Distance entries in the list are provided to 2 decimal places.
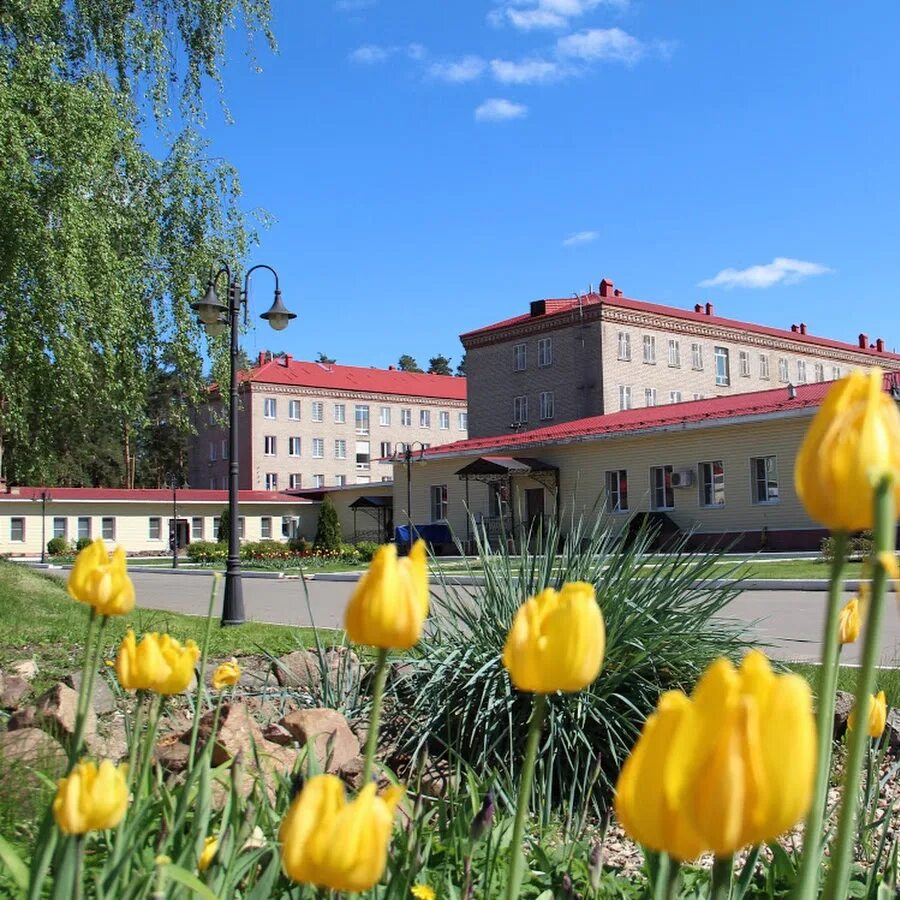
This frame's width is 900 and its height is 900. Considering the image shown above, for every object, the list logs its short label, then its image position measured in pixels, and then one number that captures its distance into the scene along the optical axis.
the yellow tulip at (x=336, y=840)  0.91
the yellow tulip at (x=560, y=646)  1.09
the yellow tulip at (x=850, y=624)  2.14
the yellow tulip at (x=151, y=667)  1.64
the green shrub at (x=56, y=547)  48.00
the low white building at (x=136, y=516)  49.44
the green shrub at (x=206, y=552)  41.97
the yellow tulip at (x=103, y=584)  1.52
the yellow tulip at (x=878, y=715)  2.30
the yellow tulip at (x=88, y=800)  1.20
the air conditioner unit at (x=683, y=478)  31.30
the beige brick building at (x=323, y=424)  68.81
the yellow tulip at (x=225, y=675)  2.65
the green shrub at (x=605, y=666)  4.32
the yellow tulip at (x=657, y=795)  0.74
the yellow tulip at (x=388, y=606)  1.08
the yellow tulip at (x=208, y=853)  1.64
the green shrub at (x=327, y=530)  42.69
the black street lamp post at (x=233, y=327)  13.02
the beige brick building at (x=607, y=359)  48.28
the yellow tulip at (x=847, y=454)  0.81
